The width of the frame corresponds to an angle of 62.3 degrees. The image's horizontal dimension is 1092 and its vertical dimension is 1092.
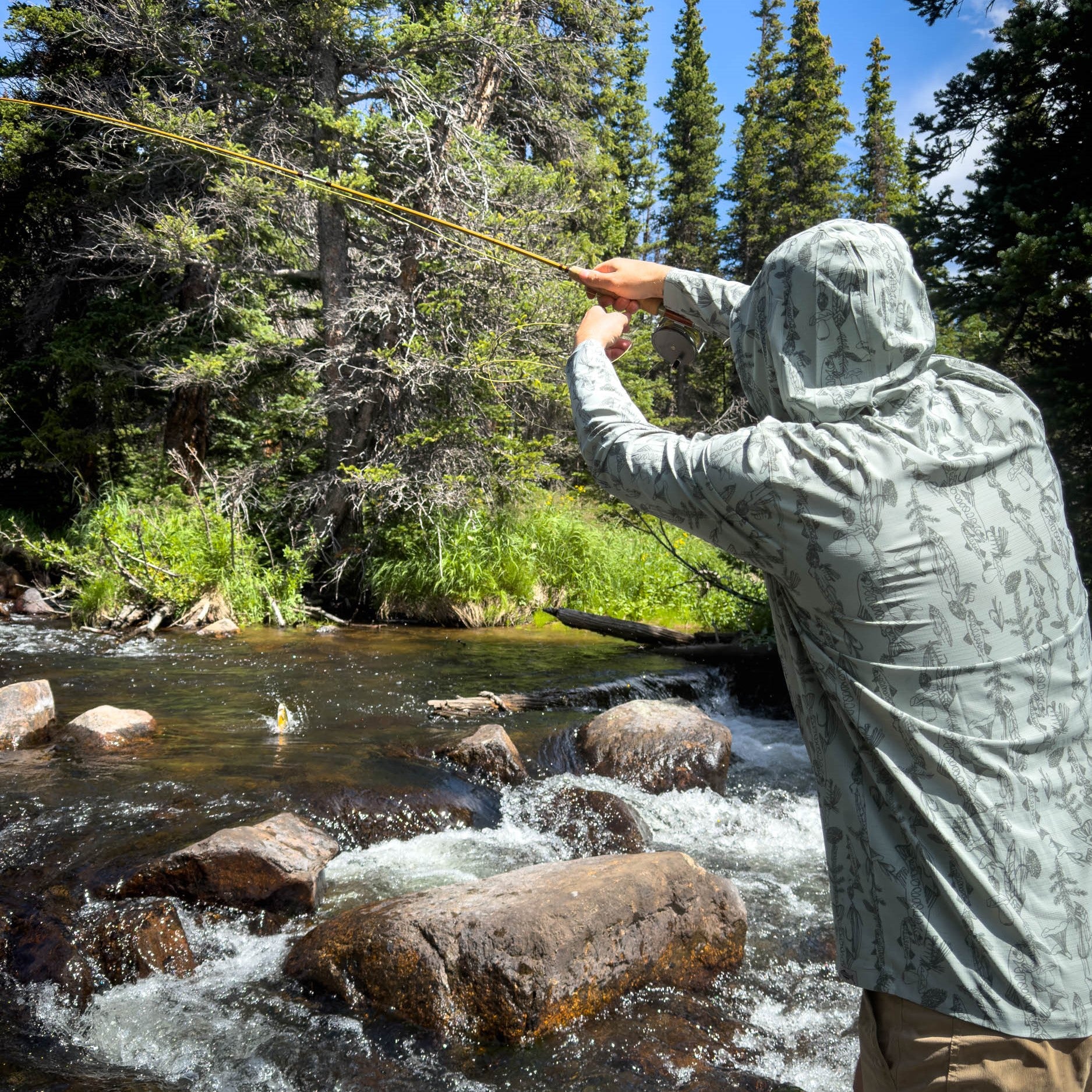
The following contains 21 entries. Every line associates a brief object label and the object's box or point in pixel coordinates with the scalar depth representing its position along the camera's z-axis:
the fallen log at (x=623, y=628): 11.04
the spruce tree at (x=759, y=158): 32.84
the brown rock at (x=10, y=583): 13.20
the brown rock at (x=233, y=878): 4.24
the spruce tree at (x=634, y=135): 31.95
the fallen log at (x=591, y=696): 7.80
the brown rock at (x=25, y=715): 6.25
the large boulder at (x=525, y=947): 3.44
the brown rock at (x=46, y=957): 3.58
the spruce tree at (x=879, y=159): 35.72
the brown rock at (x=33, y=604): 12.58
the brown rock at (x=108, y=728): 6.29
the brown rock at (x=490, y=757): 6.24
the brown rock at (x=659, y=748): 6.39
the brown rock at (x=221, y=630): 11.10
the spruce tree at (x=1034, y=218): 6.57
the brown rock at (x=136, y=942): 3.74
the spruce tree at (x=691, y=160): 33.69
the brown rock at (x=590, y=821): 5.25
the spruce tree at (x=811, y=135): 31.66
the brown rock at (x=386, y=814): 5.30
